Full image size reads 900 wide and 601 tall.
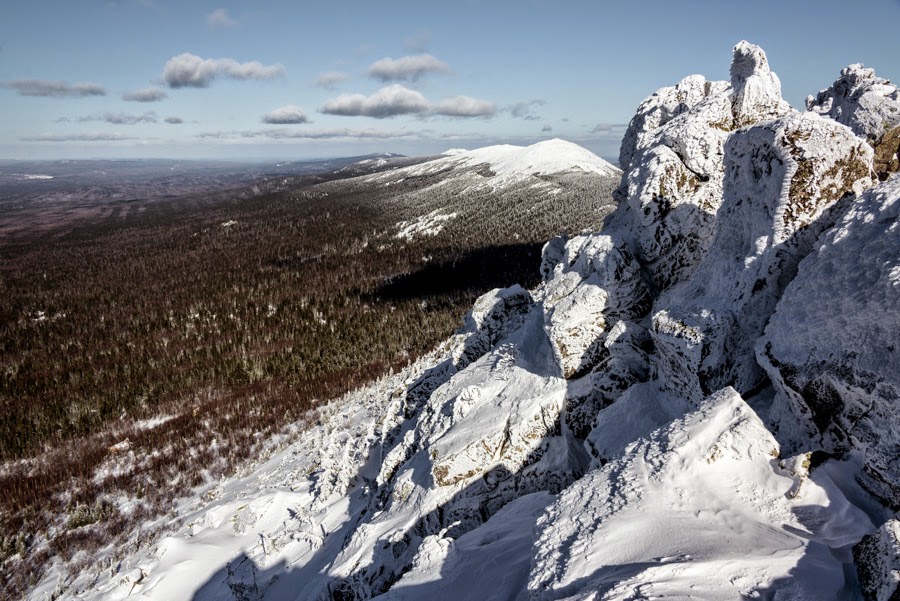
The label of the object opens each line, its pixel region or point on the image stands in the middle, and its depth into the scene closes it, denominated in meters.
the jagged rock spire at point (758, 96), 11.26
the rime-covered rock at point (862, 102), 13.35
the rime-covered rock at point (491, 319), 15.75
